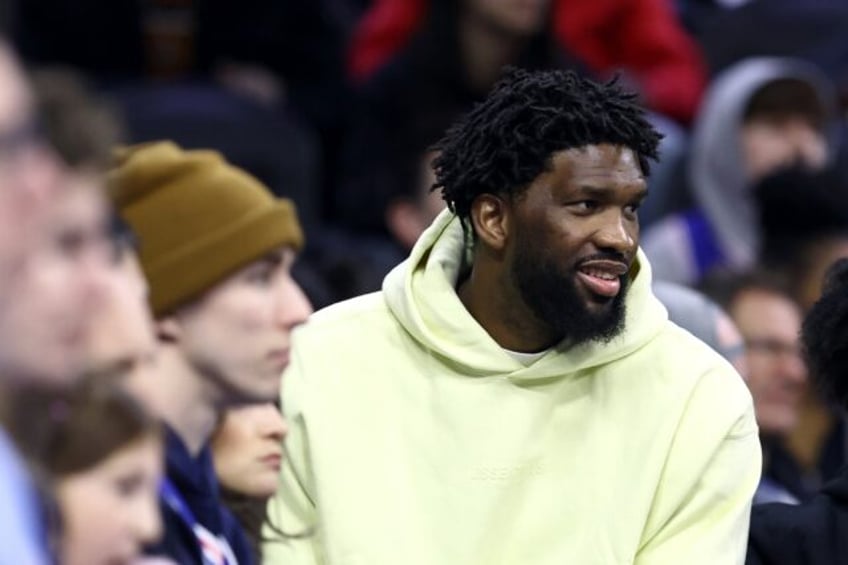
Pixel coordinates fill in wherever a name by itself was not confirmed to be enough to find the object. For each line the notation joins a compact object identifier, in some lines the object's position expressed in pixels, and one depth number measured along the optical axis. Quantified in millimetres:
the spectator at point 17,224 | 5648
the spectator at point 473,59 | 15641
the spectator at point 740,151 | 15234
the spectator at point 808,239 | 14687
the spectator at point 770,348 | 13516
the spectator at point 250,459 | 9836
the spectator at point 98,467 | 6418
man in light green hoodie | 9453
